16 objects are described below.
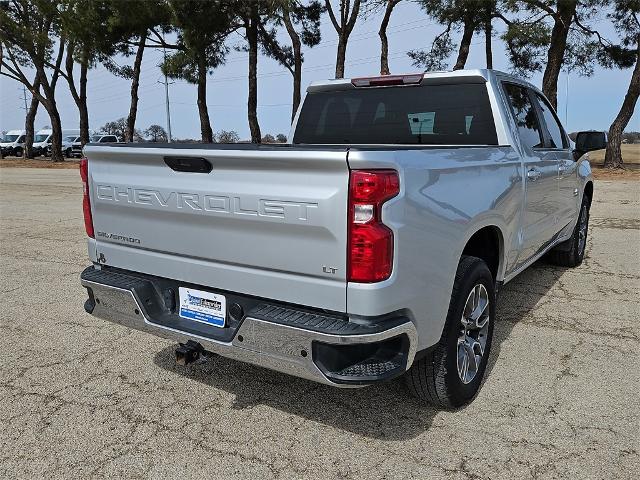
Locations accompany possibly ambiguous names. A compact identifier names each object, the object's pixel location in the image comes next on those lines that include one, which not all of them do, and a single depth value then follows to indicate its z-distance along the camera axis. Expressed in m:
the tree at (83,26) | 26.19
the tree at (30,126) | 36.82
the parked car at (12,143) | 43.58
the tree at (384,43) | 23.24
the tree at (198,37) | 23.98
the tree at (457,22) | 20.14
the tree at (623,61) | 20.17
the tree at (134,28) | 25.44
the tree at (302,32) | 23.83
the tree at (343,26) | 23.34
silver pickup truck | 2.35
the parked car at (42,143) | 43.69
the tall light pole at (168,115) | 42.87
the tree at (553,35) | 19.31
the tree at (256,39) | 23.56
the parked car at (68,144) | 44.06
